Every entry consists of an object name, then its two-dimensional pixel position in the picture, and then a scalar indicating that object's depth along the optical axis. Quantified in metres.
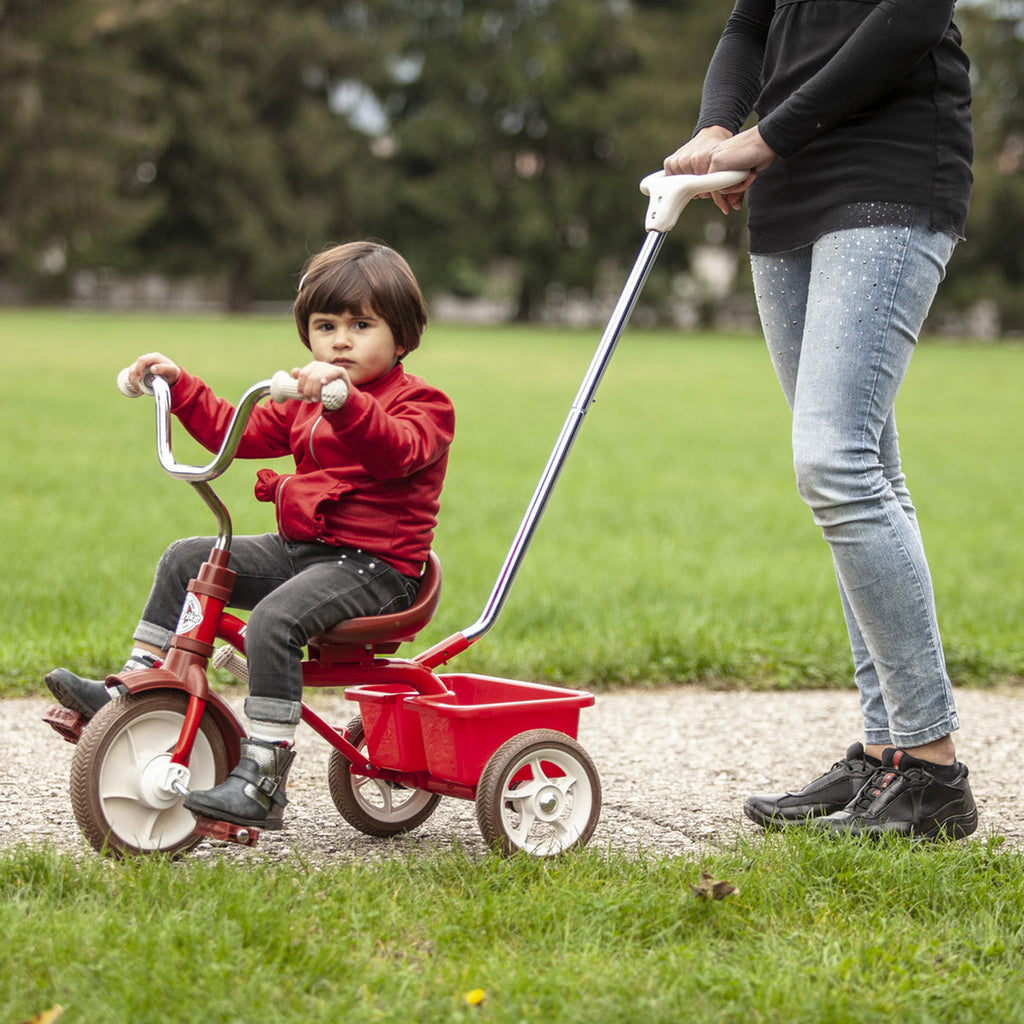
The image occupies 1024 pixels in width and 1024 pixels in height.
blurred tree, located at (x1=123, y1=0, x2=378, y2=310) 43.50
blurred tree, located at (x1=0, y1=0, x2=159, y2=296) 37.62
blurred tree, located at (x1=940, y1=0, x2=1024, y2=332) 44.56
